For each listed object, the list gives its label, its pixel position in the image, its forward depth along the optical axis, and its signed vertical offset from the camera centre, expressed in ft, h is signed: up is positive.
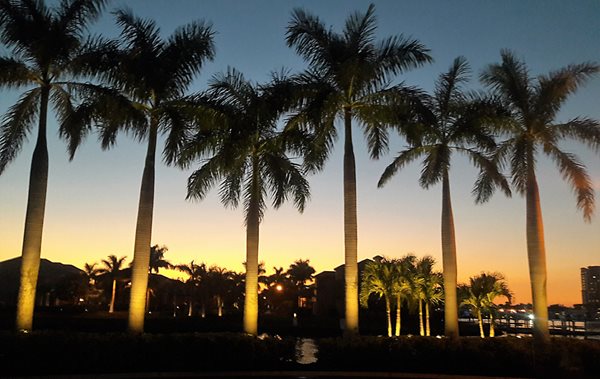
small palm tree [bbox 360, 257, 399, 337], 99.60 +8.04
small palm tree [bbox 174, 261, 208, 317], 205.67 +16.80
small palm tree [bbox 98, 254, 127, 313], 187.01 +17.14
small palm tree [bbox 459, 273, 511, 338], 103.40 +6.41
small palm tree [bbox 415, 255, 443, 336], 102.06 +7.51
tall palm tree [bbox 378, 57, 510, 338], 69.56 +22.13
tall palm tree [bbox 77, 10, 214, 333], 57.62 +22.65
